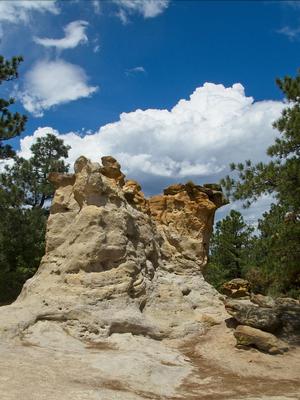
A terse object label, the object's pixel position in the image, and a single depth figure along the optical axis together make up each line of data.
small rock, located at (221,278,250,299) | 25.69
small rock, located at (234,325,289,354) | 14.83
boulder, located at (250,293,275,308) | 18.34
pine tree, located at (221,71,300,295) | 14.50
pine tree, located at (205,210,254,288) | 33.38
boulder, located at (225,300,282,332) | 15.88
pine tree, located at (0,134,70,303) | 25.59
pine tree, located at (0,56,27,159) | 21.81
